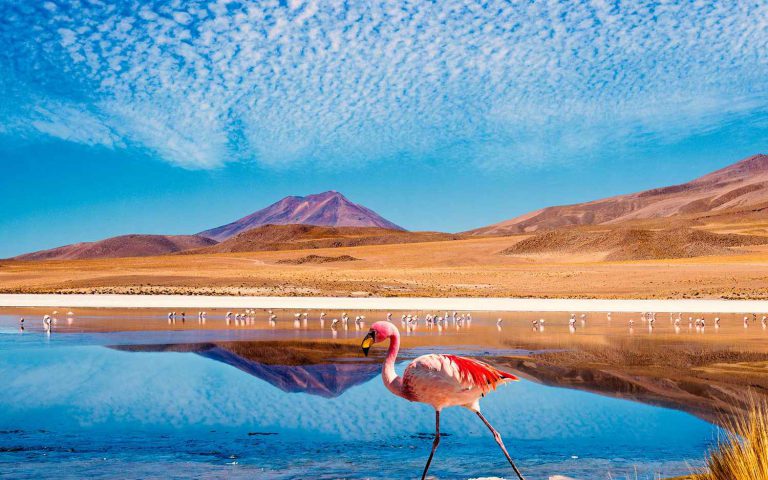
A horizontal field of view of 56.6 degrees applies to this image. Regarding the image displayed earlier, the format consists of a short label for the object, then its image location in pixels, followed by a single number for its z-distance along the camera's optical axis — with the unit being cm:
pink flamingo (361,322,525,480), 638
